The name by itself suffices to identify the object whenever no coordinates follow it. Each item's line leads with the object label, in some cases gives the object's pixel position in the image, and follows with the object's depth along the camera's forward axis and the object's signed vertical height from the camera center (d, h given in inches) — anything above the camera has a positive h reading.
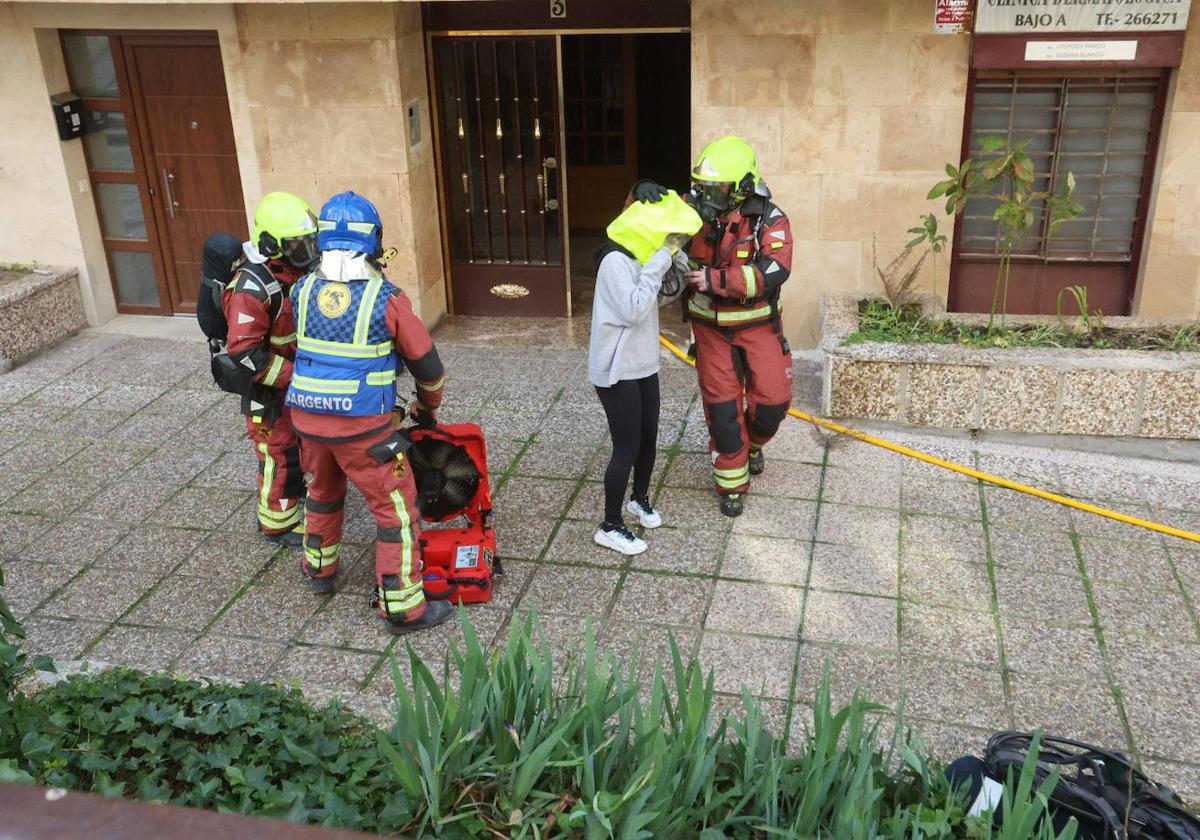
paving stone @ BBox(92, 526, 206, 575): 214.1 -92.7
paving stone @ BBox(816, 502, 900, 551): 217.6 -93.8
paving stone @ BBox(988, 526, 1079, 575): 207.0 -94.7
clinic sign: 263.6 +0.1
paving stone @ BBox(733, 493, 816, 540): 221.5 -93.4
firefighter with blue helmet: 174.4 -51.9
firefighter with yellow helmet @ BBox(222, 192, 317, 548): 192.9 -44.6
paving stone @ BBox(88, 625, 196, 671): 184.9 -95.2
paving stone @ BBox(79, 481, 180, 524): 232.7 -90.8
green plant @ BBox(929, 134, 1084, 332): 245.9 -36.7
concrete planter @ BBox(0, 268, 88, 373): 308.7 -71.1
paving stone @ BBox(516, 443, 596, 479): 246.7 -90.5
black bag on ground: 120.7 -82.6
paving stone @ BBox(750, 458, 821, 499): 236.1 -91.9
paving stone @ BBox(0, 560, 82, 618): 201.8 -93.1
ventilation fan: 196.7 -80.1
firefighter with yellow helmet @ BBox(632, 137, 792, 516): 209.6 -51.3
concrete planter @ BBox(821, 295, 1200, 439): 243.3 -77.2
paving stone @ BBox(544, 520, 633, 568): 212.1 -93.7
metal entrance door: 319.6 -38.5
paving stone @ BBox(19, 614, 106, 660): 187.5 -94.5
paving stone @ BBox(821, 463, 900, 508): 232.1 -92.2
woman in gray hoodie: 193.6 -47.9
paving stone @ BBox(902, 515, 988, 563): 211.6 -94.4
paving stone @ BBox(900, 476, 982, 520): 227.1 -92.8
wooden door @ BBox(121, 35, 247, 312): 321.4 -26.8
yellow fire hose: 217.6 -91.4
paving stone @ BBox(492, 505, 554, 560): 215.8 -93.2
